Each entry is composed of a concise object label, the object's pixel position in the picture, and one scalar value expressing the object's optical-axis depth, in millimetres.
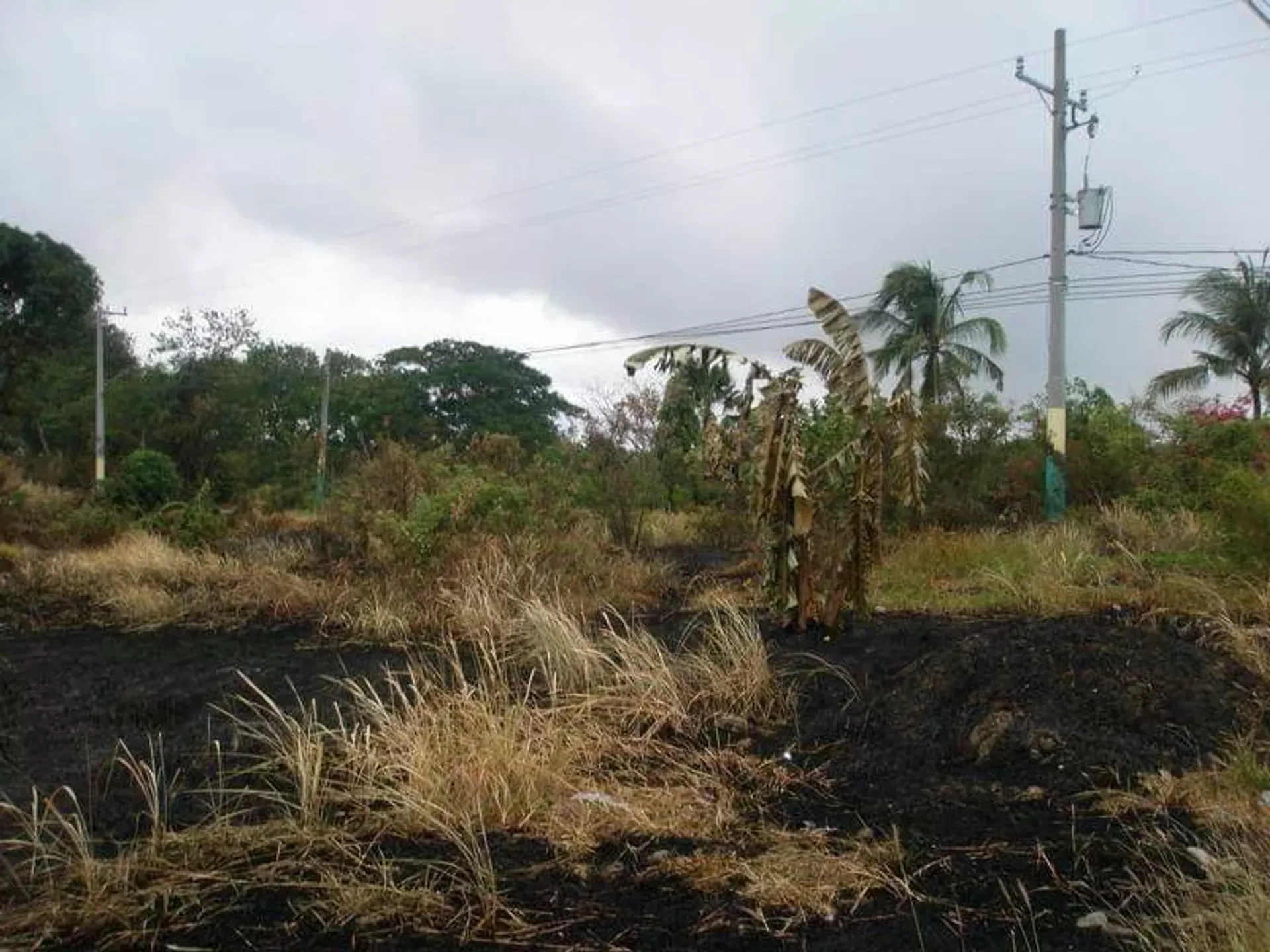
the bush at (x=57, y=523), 19422
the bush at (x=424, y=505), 12164
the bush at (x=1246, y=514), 9844
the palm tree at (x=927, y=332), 33938
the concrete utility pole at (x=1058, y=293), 17000
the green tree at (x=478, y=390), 50438
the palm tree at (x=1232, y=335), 31859
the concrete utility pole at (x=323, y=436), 26192
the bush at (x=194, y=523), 16578
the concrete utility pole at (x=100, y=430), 34625
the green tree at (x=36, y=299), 39625
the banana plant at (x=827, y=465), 8820
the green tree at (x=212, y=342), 41219
